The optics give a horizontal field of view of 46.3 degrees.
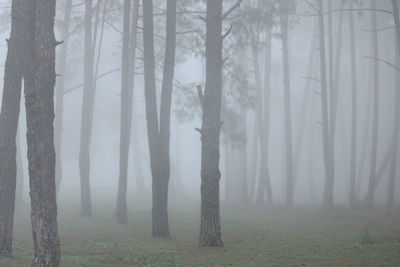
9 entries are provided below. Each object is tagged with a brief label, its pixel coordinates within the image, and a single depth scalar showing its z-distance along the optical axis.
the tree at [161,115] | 13.23
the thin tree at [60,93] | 23.12
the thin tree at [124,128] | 17.53
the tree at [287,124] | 24.34
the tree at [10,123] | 9.48
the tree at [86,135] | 20.22
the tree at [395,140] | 22.97
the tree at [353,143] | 23.62
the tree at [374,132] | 22.76
